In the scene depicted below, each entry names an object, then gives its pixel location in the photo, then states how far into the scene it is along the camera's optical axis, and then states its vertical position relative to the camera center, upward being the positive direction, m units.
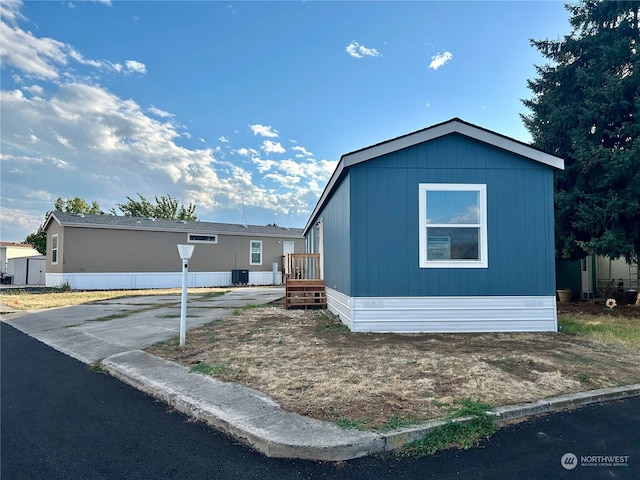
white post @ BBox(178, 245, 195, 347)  5.73 -0.37
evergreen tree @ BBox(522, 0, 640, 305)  9.27 +3.62
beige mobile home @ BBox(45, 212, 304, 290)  18.23 +0.12
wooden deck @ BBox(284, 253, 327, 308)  10.11 -1.08
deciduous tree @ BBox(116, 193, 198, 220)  36.34 +4.51
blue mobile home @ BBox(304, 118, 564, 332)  6.80 +0.38
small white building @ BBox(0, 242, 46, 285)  26.35 -1.24
